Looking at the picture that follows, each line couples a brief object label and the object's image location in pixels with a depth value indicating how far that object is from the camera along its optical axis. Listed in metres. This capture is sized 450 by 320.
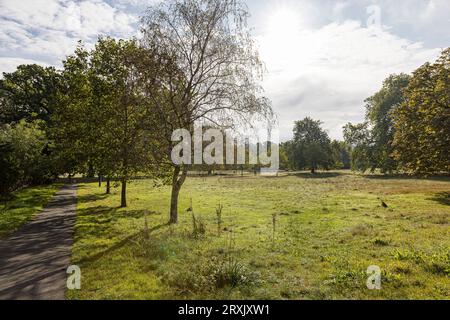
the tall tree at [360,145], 58.39
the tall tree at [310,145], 81.25
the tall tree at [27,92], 53.03
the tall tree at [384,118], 53.56
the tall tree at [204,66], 16.31
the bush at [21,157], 23.61
